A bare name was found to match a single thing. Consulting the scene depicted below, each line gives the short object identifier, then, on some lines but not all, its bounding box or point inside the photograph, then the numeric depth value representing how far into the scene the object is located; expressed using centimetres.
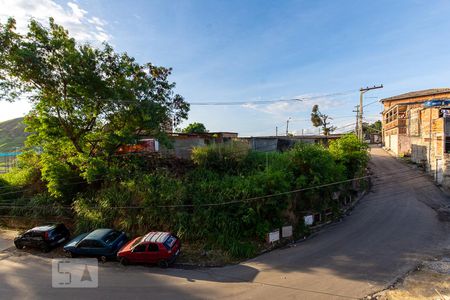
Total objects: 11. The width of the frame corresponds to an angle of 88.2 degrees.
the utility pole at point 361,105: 2334
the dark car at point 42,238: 1229
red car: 991
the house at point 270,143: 2297
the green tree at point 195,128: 4588
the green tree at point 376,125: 5619
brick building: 1919
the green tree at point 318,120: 5010
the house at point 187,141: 1925
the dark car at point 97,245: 1075
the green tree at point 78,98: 1259
